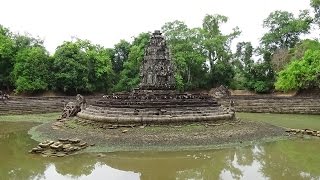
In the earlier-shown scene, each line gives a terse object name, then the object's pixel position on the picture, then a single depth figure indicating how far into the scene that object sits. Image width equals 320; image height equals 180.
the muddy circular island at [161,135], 10.32
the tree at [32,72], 28.06
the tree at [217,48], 31.84
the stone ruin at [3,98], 20.84
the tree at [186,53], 30.36
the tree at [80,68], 28.65
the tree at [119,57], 35.98
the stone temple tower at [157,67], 16.18
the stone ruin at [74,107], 15.35
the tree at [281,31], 33.12
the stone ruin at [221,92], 27.43
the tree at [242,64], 32.76
